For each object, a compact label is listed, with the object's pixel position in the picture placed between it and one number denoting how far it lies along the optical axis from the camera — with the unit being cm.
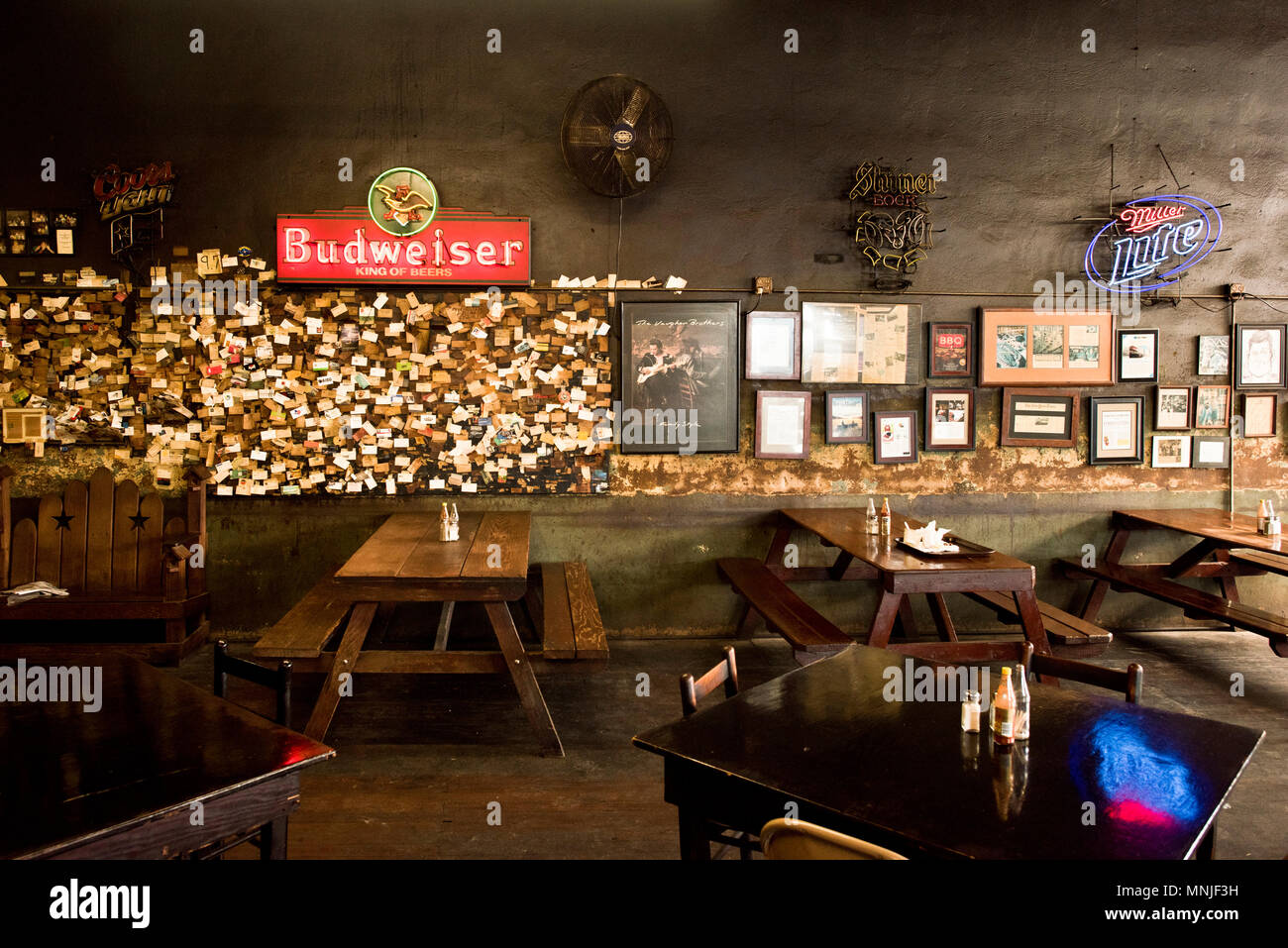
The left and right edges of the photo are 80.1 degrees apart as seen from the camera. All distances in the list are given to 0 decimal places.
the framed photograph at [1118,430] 537
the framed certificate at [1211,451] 543
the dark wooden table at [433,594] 322
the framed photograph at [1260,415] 545
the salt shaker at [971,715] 193
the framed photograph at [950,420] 526
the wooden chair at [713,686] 197
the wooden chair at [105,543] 462
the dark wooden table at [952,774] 146
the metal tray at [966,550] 384
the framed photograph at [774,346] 509
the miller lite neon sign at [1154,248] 530
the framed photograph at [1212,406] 541
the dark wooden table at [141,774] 139
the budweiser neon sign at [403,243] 481
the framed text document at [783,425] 515
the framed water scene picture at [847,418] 520
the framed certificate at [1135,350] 536
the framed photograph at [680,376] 503
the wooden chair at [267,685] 173
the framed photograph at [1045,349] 527
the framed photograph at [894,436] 525
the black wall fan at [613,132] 479
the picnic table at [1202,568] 418
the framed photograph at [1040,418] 533
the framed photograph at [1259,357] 539
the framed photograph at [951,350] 524
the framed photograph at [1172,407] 540
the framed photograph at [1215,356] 538
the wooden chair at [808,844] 122
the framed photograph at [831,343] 515
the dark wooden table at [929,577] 352
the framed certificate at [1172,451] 544
